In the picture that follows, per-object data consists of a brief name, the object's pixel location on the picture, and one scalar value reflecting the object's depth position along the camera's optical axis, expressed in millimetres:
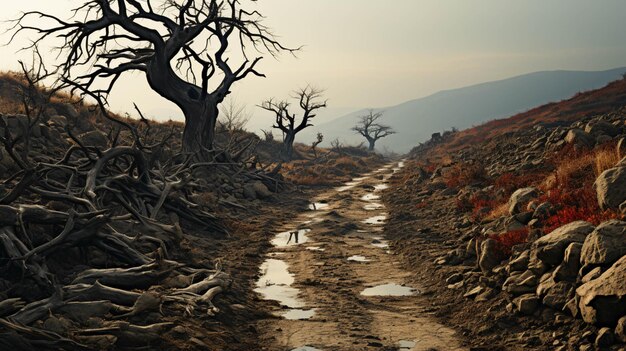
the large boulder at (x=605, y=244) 6266
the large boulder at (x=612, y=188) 7945
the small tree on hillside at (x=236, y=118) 52812
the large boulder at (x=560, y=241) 7160
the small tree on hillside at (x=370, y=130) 84812
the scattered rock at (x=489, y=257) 8672
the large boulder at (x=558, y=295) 6504
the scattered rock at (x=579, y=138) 14805
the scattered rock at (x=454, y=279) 8875
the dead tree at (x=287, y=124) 43003
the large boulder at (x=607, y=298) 5624
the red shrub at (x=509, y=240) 8711
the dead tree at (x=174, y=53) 18484
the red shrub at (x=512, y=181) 13508
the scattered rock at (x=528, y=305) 6840
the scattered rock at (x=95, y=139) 16891
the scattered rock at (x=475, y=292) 7992
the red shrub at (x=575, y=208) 7829
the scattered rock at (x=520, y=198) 10641
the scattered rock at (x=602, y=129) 14891
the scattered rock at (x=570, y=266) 6758
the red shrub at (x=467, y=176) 18219
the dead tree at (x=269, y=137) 51594
